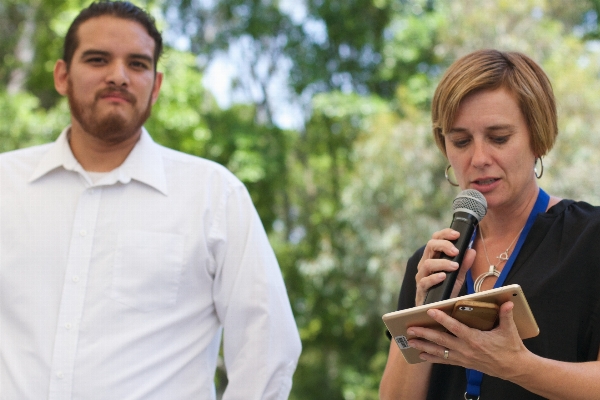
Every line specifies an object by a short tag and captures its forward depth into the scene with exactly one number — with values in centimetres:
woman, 210
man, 290
